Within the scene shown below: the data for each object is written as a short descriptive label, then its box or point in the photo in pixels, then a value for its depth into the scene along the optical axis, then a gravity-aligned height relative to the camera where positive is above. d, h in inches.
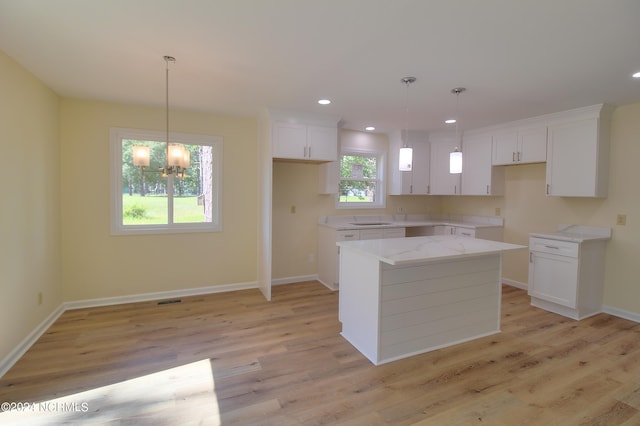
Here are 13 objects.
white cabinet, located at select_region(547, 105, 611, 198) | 141.9 +23.9
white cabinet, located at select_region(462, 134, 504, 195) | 189.5 +20.6
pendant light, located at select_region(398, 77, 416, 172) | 109.6 +16.1
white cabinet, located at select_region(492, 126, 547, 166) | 163.0 +31.9
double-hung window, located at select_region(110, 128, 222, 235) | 152.2 +4.6
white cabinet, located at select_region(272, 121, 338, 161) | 158.9 +31.1
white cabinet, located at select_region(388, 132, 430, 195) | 208.8 +20.9
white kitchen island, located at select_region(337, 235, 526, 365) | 102.1 -32.8
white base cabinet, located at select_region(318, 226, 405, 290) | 177.0 -24.0
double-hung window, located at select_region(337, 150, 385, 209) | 208.5 +14.7
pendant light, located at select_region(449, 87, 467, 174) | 114.1 +15.3
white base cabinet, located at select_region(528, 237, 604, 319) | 139.5 -33.2
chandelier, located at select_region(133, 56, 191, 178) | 105.0 +13.6
